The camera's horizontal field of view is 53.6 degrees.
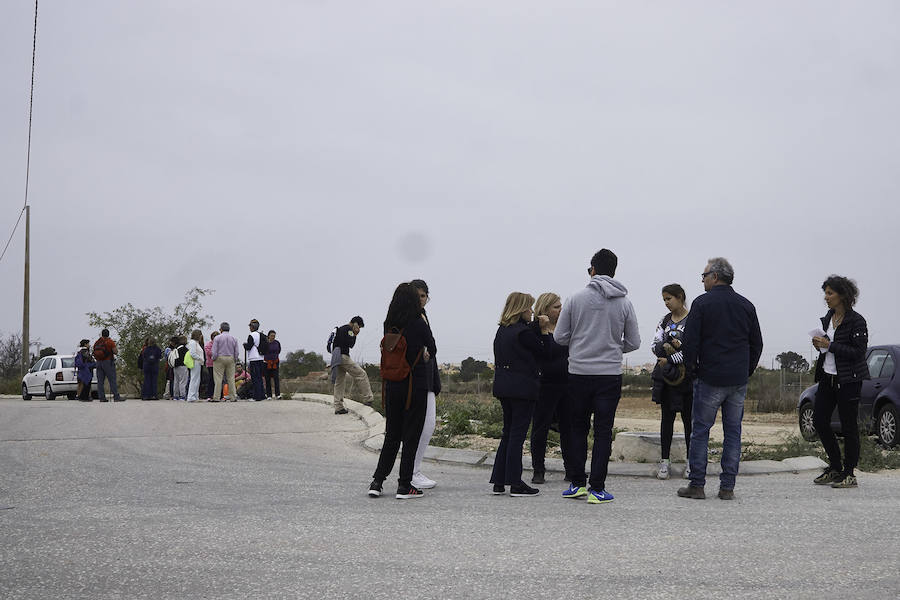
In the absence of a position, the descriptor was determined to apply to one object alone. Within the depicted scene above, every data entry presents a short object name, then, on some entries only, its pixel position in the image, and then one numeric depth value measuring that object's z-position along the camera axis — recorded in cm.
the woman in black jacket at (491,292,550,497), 774
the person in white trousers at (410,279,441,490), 797
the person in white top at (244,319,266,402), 2086
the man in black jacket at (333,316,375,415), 1520
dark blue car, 1162
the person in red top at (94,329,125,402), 2177
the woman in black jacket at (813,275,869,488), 798
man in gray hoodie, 735
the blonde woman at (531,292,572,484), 809
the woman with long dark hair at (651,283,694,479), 826
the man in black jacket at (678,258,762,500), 739
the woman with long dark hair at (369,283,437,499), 771
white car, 2761
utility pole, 3580
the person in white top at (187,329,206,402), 2153
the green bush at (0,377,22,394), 3825
